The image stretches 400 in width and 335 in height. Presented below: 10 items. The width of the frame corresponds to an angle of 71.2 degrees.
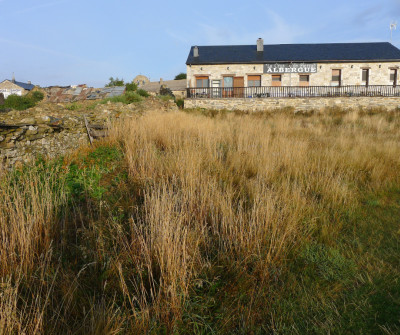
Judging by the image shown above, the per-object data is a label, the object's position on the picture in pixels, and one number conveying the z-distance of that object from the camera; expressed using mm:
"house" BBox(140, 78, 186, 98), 39750
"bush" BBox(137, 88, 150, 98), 29150
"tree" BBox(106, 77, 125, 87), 45019
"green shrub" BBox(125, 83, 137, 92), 34253
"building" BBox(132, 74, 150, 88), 62006
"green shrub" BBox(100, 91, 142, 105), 20828
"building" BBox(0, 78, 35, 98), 46947
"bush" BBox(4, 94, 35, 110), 24062
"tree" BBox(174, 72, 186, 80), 61719
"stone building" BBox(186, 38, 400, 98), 24766
